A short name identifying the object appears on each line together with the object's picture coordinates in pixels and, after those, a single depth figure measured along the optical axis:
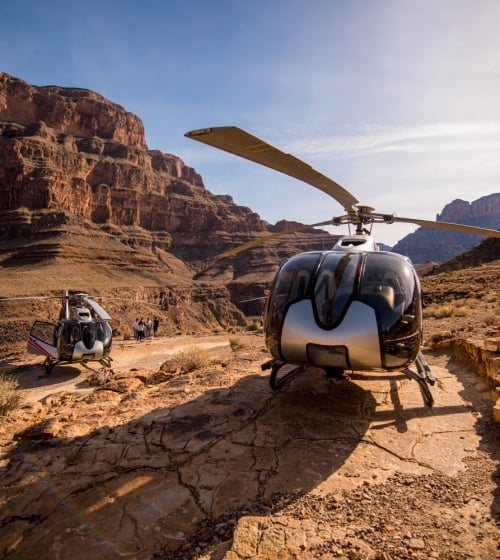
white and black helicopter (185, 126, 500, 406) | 4.28
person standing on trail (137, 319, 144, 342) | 25.92
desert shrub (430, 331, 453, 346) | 9.94
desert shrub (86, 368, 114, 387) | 11.95
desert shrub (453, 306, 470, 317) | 14.42
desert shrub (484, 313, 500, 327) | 11.34
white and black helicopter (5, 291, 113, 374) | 13.84
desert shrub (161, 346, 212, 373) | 9.34
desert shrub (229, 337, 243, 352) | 16.74
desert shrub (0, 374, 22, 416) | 6.16
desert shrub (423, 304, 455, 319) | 14.65
